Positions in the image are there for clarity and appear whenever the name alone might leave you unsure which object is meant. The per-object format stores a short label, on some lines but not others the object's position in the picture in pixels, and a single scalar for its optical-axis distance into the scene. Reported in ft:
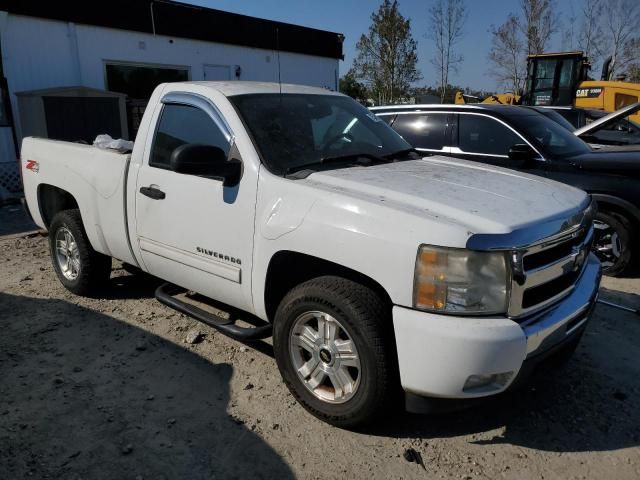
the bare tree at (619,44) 109.29
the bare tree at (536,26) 104.78
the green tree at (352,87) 100.63
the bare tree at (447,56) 96.99
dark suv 17.15
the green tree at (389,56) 89.10
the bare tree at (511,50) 108.88
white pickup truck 7.86
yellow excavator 43.45
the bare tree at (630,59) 108.58
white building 37.55
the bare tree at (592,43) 109.09
